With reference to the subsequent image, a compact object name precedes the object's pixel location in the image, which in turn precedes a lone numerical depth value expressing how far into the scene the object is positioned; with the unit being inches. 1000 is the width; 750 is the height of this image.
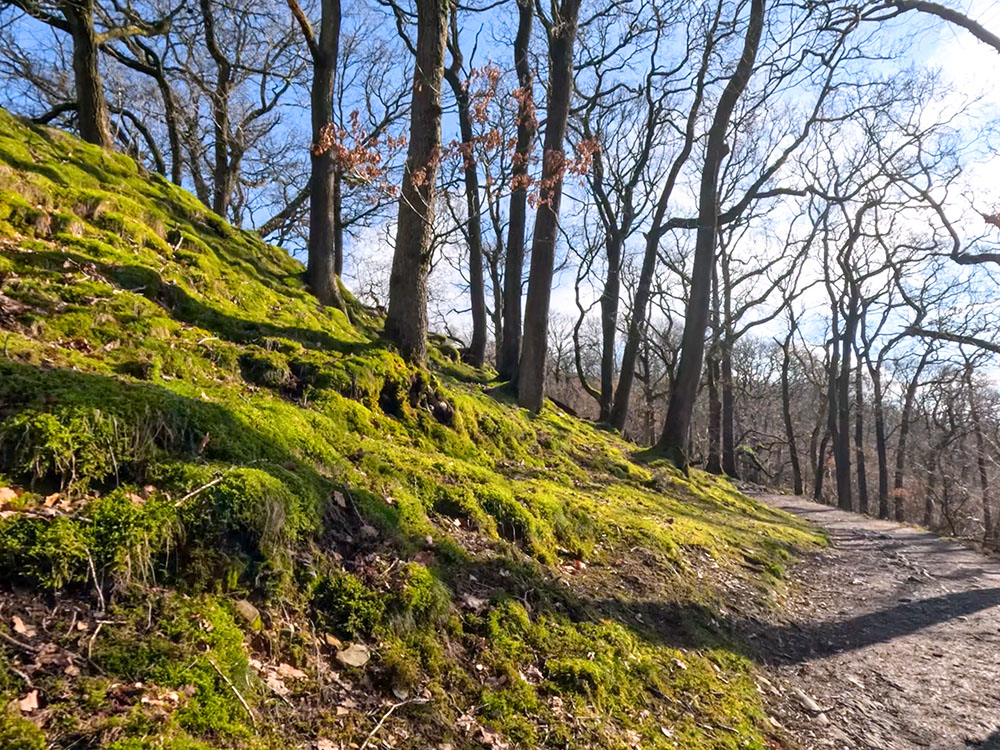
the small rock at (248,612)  97.4
